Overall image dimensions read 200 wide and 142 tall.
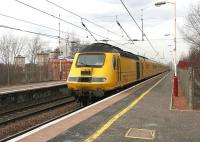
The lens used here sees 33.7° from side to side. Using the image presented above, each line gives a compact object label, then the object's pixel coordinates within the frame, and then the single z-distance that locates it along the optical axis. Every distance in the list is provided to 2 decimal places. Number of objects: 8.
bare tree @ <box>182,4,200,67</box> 39.97
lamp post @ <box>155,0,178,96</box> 19.16
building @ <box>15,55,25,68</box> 65.07
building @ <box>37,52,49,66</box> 82.32
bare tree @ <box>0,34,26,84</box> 61.14
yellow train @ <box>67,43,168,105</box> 17.33
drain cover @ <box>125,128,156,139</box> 8.06
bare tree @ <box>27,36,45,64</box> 72.69
